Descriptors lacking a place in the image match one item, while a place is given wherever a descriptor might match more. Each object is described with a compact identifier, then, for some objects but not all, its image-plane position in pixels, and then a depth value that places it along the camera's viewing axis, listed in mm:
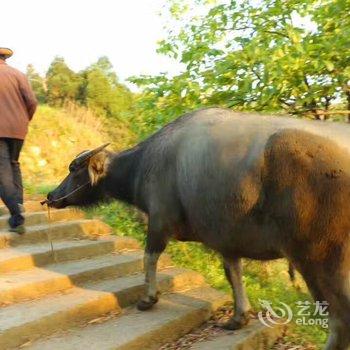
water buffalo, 3480
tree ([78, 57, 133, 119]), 17156
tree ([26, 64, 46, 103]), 17870
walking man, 5582
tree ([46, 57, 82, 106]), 17531
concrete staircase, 3996
